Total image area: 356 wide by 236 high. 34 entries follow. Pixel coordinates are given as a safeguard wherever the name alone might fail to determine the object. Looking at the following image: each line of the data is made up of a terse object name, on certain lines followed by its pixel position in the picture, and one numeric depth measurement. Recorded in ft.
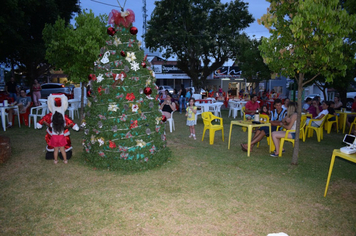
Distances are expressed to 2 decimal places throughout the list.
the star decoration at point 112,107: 17.69
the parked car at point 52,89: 72.66
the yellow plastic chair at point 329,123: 33.22
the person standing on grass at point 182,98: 54.03
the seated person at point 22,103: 34.65
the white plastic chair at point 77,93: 57.44
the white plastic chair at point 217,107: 44.69
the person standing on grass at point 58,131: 19.19
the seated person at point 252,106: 32.14
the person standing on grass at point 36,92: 46.32
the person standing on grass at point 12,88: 44.14
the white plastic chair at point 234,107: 46.62
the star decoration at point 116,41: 18.16
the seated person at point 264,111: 26.88
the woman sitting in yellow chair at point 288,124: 21.27
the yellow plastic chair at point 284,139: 21.40
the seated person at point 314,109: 32.73
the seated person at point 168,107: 33.24
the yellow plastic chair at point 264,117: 24.35
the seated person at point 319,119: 28.07
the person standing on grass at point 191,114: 29.12
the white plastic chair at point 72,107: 42.32
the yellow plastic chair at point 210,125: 26.91
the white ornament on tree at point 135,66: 18.20
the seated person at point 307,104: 36.71
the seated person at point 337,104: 37.28
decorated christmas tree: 17.79
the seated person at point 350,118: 34.85
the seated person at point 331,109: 32.14
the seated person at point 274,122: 23.21
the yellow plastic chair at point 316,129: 28.40
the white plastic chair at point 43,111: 33.78
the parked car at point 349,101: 60.72
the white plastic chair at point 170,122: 33.14
